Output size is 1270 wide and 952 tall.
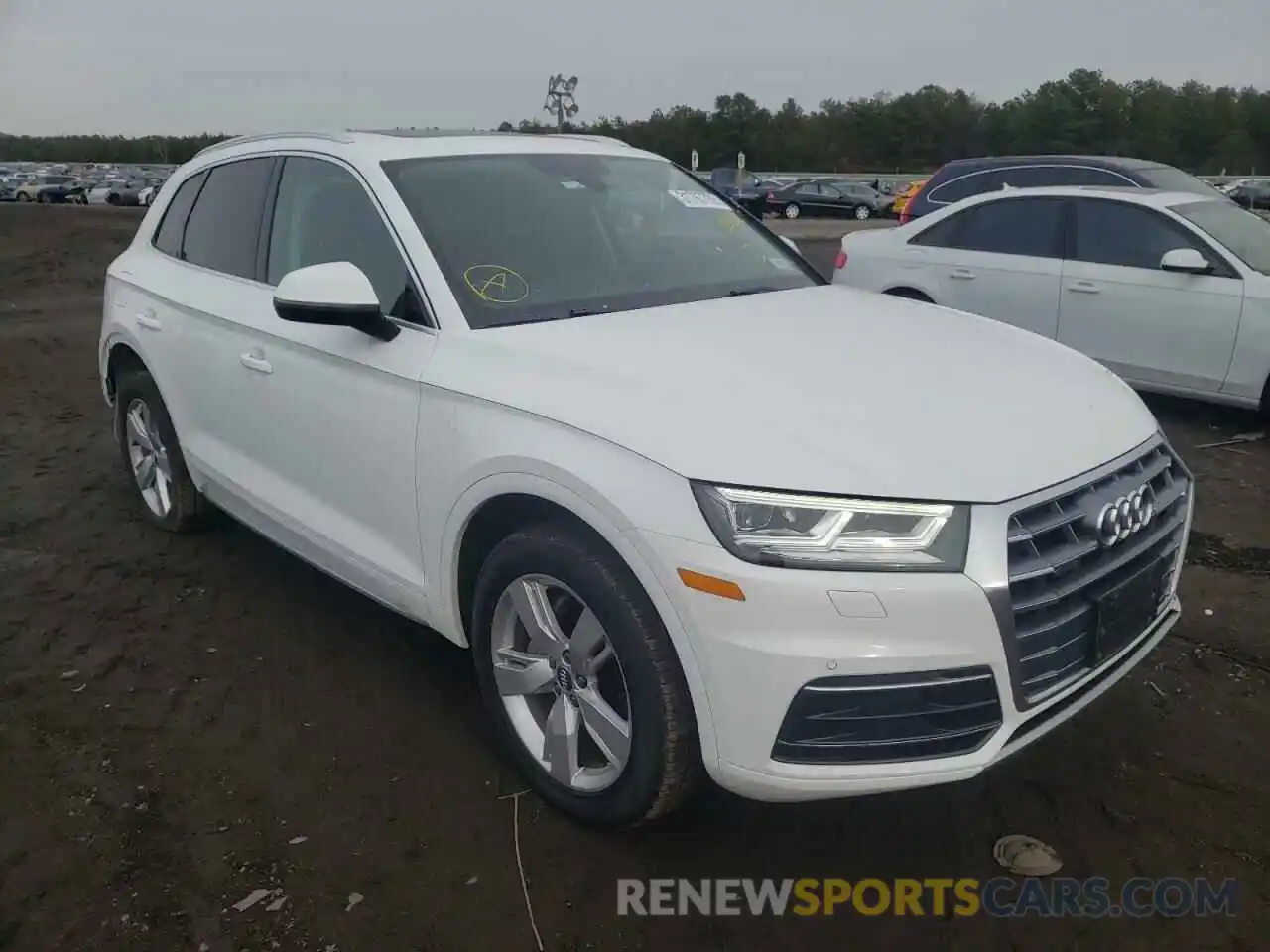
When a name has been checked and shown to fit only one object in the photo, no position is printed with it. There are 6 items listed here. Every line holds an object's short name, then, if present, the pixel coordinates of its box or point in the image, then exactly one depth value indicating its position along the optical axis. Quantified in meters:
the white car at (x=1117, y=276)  6.55
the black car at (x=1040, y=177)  10.45
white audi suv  2.31
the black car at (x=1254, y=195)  39.00
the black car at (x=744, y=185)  35.42
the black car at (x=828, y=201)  39.44
